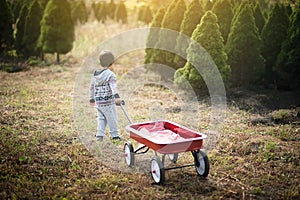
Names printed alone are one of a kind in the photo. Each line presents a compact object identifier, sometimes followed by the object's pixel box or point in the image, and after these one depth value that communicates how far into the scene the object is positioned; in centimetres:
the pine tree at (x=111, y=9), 2927
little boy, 647
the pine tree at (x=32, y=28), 1525
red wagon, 491
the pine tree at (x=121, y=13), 2688
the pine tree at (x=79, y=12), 2480
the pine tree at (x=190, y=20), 1121
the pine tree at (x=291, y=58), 984
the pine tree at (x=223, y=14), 1125
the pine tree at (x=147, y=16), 2489
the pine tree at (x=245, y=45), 1052
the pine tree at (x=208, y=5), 1202
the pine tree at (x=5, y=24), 1498
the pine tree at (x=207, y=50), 977
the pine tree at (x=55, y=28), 1482
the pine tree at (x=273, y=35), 1095
